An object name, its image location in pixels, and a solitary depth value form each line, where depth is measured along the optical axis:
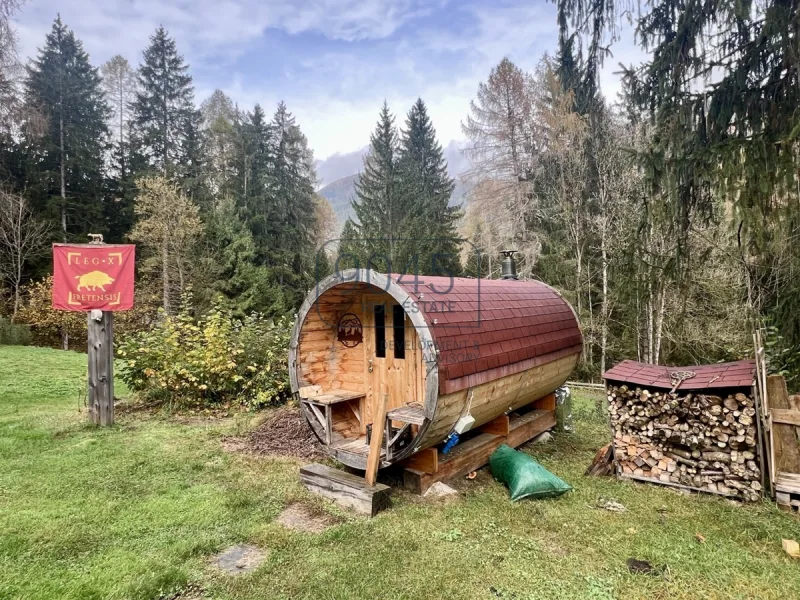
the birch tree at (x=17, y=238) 17.25
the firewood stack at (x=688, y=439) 4.48
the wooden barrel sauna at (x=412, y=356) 4.57
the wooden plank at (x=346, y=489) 4.27
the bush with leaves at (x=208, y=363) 8.03
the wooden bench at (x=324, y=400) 5.24
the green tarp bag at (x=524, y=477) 4.66
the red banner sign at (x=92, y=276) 6.53
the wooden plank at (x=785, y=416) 4.29
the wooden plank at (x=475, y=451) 4.85
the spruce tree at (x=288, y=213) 23.12
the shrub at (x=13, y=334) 15.49
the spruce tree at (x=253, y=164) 22.86
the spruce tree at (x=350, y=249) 20.74
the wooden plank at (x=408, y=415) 4.46
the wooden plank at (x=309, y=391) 5.55
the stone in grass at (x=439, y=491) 4.74
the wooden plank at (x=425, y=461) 4.84
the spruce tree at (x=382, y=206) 22.04
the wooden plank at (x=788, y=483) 4.15
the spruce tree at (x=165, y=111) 24.00
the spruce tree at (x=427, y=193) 22.39
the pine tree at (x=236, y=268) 20.47
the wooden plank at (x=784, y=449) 4.35
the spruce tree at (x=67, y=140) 20.05
